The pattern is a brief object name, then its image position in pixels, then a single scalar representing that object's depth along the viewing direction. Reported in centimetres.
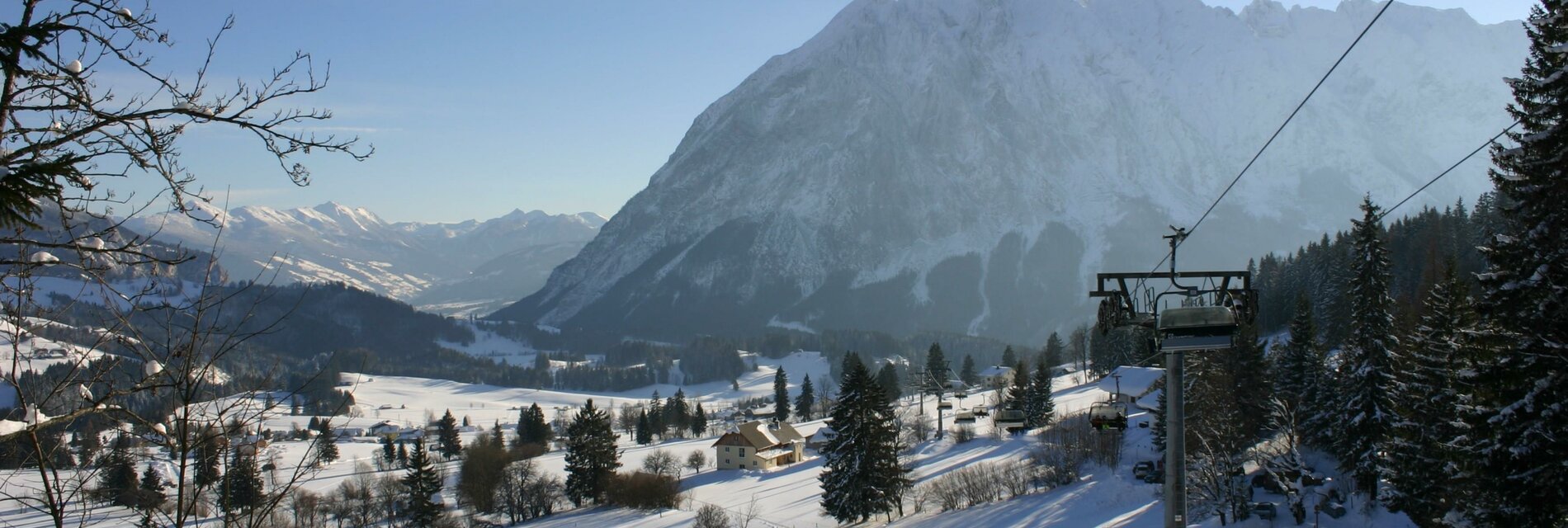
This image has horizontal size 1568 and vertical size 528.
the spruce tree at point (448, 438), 8370
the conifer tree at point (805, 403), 10388
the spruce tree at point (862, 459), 4112
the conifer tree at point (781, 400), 9944
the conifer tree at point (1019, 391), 7031
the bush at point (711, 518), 4100
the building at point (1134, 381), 6623
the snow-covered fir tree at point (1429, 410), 2273
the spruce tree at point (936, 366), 9675
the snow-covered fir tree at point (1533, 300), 1320
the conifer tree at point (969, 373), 12082
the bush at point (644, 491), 5078
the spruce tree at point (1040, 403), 6744
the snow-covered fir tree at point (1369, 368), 3222
